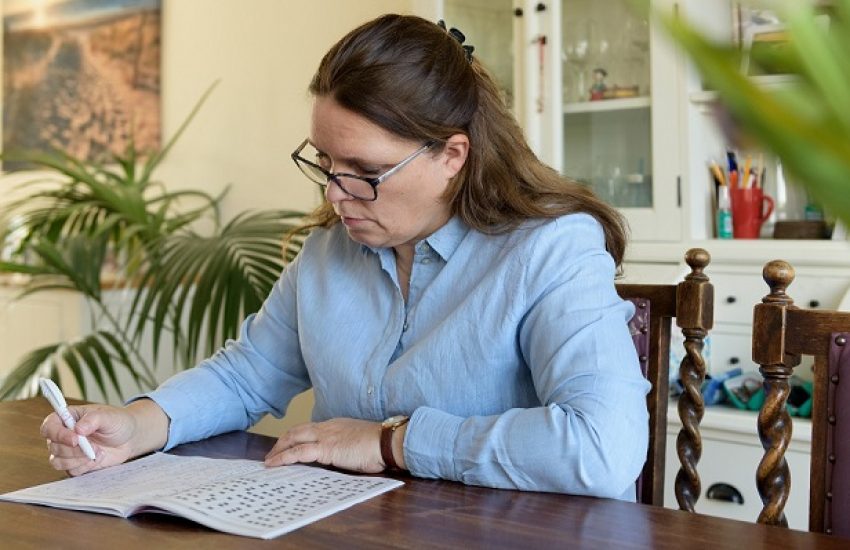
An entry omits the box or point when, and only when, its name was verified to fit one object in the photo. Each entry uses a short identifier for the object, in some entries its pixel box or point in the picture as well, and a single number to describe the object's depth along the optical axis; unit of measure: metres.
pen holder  2.55
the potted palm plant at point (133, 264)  2.70
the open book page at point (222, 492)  0.98
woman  1.15
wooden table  0.91
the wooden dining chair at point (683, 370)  1.36
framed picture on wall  4.01
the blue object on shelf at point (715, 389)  2.43
